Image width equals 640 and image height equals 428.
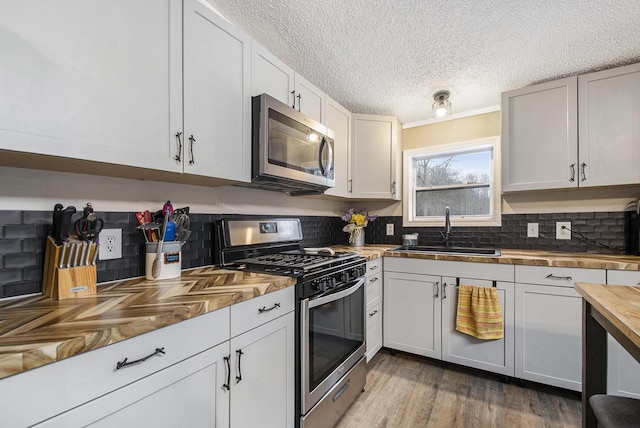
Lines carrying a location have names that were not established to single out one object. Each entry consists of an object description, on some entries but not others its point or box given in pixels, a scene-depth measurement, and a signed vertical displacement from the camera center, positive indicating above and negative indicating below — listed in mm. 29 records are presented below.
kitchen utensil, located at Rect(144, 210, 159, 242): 1340 -78
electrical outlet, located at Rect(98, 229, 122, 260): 1239 -126
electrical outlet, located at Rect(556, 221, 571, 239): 2273 -113
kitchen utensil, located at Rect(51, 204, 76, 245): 1033 -27
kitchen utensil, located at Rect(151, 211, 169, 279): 1292 -228
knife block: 983 -228
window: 2650 +330
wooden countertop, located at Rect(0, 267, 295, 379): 611 -289
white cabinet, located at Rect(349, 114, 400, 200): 2701 +570
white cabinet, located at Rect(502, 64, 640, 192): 1912 +618
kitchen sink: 2350 -305
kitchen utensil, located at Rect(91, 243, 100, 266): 1062 -155
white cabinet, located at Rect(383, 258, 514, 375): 1997 -755
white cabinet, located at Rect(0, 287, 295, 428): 623 -470
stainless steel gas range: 1373 -506
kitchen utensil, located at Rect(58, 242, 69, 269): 998 -127
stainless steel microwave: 1529 +408
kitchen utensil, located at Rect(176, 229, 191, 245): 1387 -95
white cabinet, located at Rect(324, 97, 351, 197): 2340 +668
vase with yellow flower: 2803 -100
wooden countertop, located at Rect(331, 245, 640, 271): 1698 -293
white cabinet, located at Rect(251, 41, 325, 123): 1588 +843
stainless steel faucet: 2593 -121
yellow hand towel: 1973 -693
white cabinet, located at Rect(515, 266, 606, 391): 1792 -713
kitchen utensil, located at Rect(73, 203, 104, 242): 1083 -40
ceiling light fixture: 2368 +984
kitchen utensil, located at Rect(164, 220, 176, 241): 1327 -74
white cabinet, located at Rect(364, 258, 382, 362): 2171 -736
